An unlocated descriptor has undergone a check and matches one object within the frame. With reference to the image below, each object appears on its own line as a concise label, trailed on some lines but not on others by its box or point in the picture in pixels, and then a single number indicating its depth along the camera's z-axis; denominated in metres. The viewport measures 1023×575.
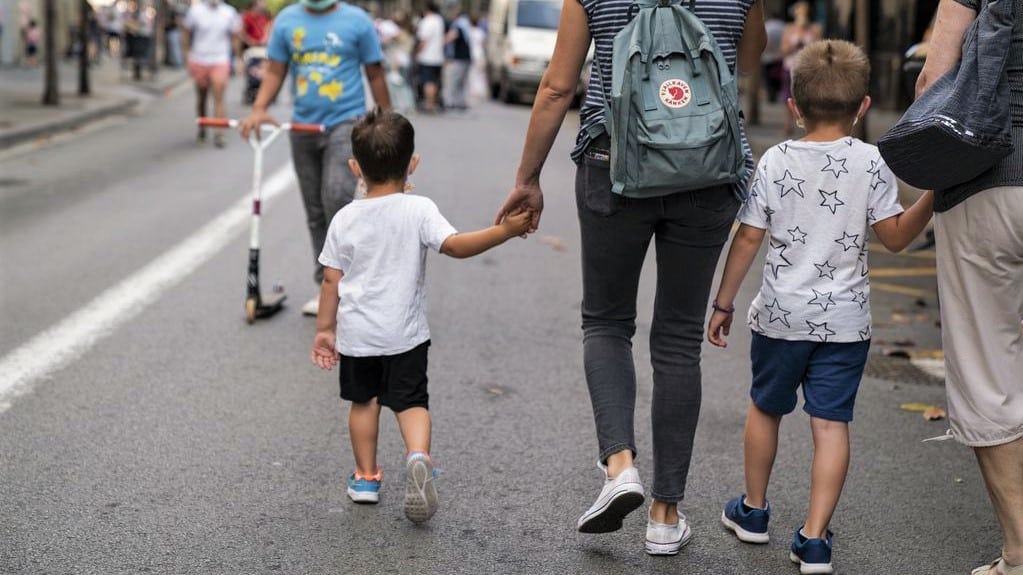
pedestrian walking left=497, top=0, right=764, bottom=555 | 3.70
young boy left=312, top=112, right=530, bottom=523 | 4.20
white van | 27.03
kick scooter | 7.12
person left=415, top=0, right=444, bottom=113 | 24.20
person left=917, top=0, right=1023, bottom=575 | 3.46
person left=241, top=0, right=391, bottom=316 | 6.92
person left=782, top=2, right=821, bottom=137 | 20.16
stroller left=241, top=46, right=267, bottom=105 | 20.56
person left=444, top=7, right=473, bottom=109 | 24.95
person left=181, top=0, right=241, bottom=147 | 16.88
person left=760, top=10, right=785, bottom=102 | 25.12
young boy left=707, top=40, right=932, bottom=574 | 3.82
